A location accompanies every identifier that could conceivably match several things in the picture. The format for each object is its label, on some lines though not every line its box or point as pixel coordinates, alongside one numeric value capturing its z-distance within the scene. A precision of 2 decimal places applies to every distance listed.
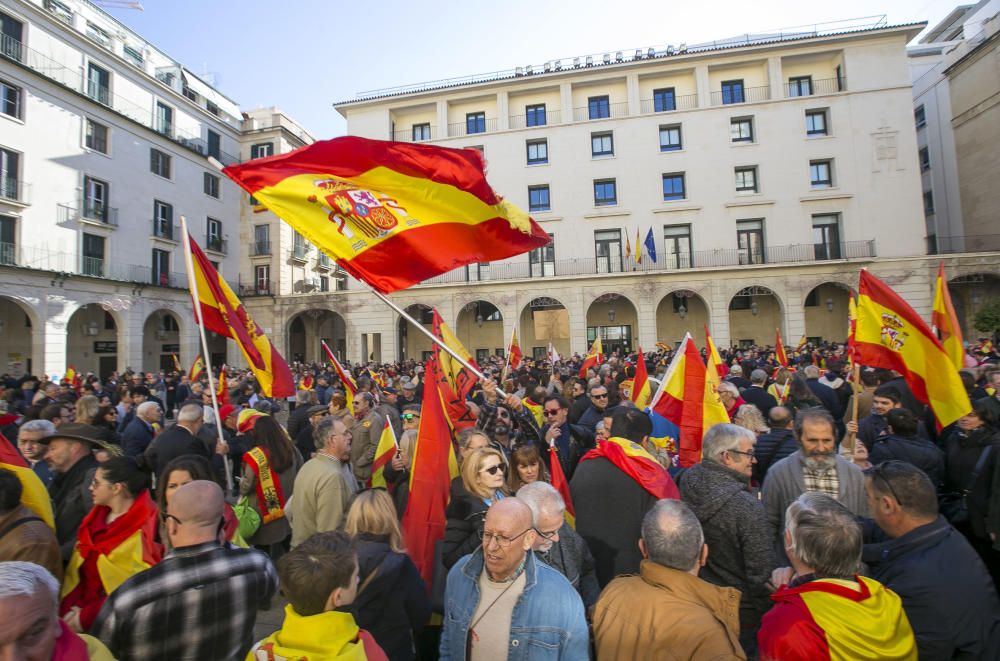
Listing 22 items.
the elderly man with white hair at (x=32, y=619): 1.47
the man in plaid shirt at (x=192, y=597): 2.04
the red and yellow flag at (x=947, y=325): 6.07
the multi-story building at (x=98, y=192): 21.83
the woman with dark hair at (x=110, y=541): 2.62
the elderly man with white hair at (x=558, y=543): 2.57
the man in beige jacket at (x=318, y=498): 3.88
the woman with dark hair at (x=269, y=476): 4.40
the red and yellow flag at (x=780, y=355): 12.02
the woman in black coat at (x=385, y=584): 2.51
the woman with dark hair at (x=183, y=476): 3.16
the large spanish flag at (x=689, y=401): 5.16
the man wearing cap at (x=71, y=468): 3.59
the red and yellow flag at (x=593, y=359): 13.09
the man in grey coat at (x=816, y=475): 3.52
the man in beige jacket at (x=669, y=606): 1.95
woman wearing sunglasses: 2.98
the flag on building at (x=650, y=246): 24.77
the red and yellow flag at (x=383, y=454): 4.95
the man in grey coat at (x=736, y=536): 2.80
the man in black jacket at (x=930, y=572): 2.22
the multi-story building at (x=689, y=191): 26.06
